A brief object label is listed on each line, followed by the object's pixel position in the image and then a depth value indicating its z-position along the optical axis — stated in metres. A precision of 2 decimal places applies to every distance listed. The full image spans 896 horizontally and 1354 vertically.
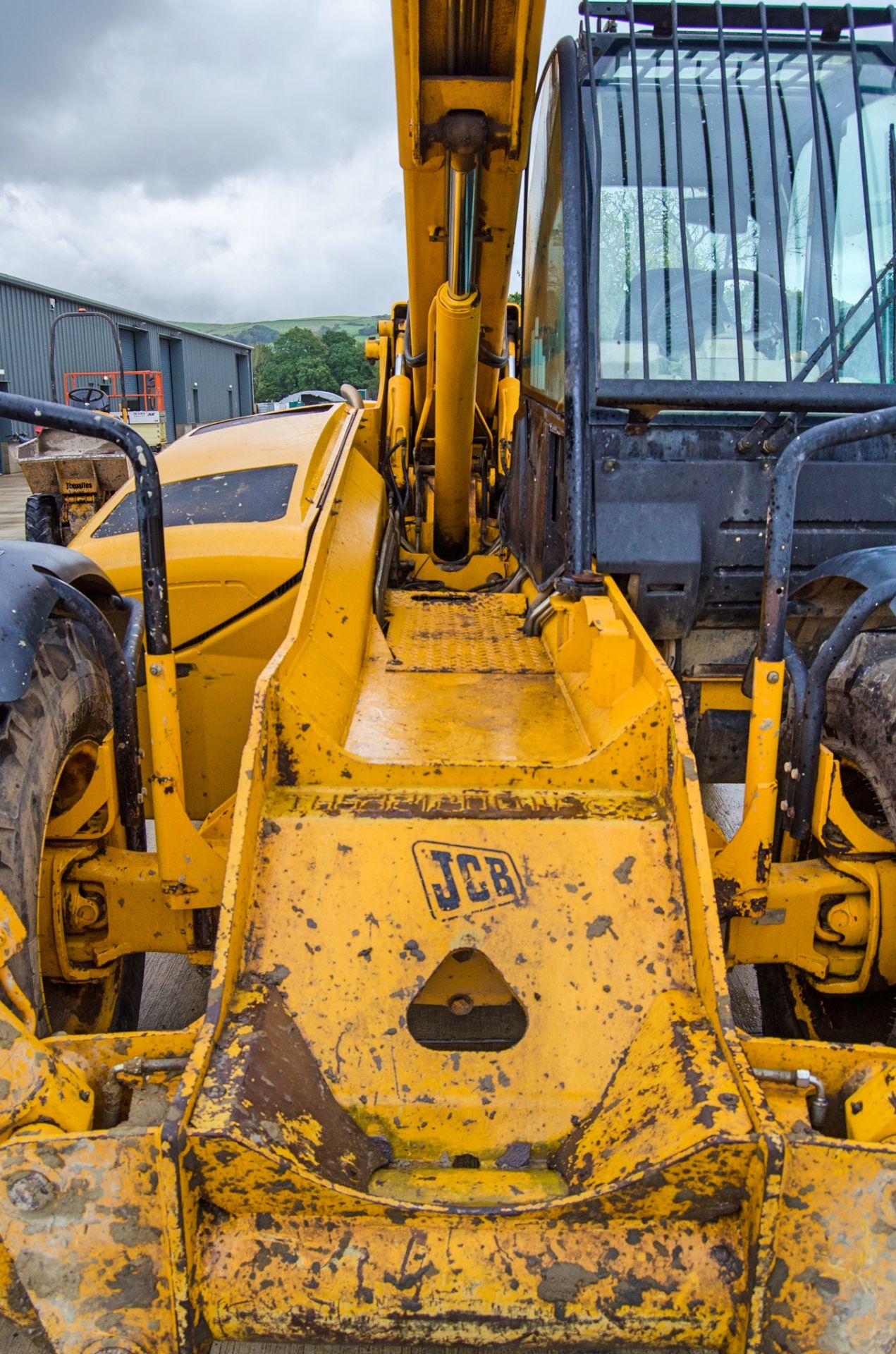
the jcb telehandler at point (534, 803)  1.48
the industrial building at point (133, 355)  26.08
